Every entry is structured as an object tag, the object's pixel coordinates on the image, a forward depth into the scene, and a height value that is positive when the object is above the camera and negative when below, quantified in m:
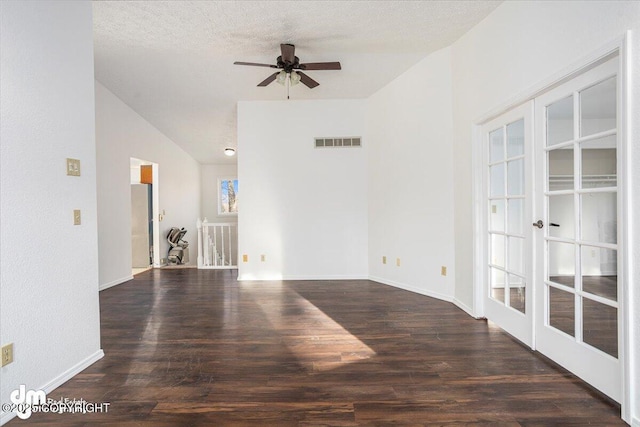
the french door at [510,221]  2.71 -0.13
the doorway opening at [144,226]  6.78 -0.27
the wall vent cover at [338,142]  5.48 +1.12
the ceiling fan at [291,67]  3.62 +1.62
